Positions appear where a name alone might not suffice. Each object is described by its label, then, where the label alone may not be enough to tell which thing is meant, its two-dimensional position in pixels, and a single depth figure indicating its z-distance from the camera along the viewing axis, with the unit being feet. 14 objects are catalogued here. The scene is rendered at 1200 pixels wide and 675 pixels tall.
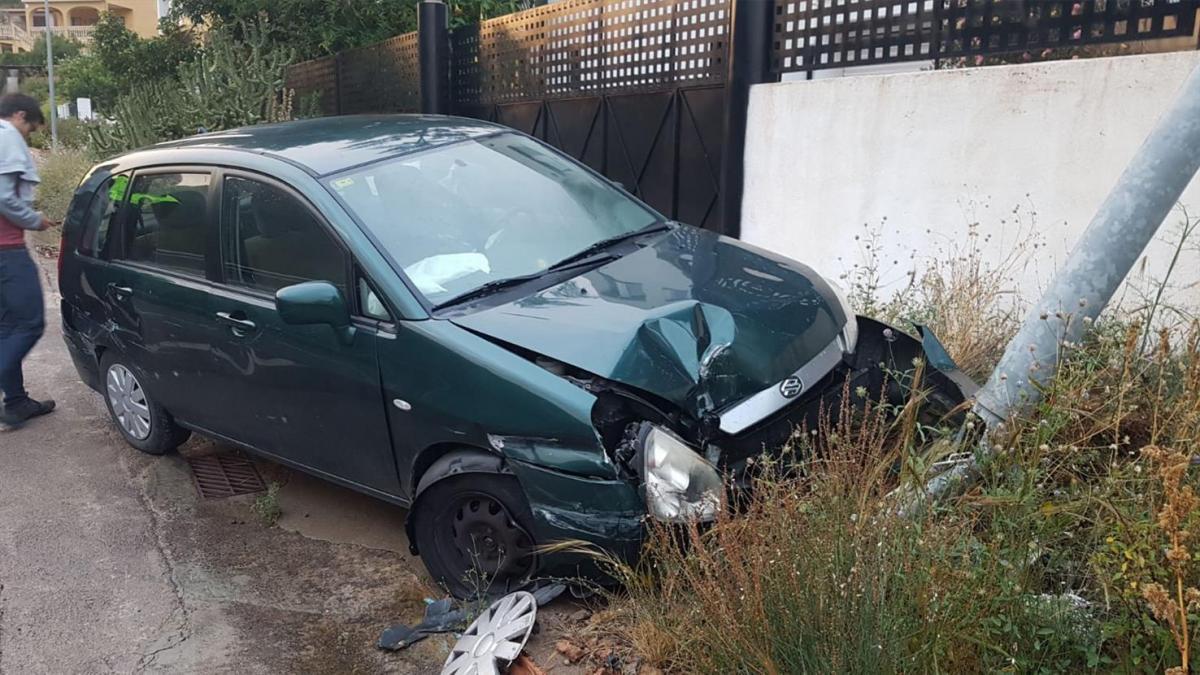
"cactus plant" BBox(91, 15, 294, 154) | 37.17
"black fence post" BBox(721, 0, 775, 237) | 20.88
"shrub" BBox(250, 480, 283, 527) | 14.58
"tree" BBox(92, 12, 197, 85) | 48.39
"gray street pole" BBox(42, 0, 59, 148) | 53.78
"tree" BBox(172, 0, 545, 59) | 40.57
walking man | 17.66
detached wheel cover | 9.32
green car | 10.18
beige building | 182.10
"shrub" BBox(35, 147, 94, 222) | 40.12
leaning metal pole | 10.37
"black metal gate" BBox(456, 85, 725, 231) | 22.85
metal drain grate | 15.84
